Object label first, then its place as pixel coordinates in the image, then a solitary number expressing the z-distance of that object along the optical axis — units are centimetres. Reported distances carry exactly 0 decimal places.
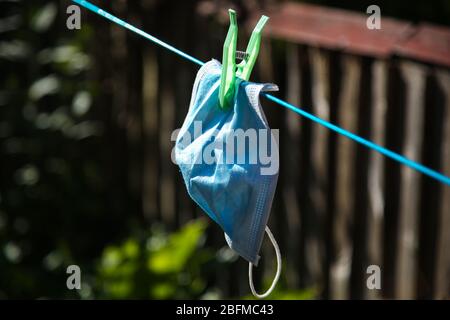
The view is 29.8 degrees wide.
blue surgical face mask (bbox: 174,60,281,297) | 220
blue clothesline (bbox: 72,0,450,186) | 207
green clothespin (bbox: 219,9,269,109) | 223
